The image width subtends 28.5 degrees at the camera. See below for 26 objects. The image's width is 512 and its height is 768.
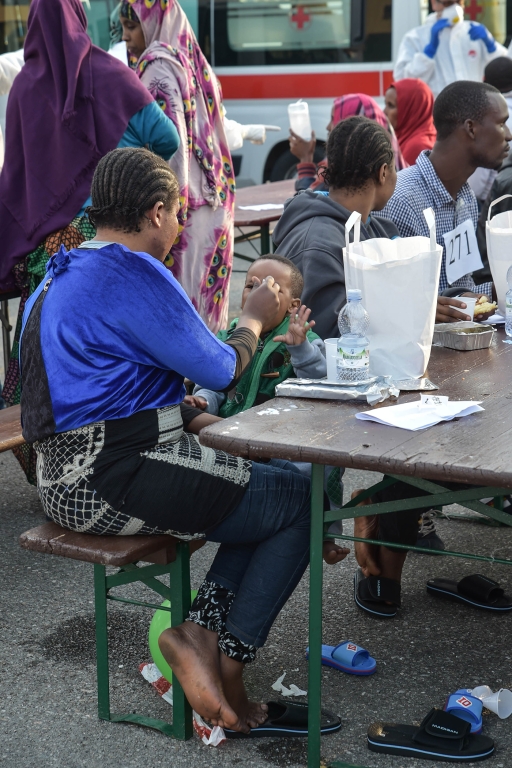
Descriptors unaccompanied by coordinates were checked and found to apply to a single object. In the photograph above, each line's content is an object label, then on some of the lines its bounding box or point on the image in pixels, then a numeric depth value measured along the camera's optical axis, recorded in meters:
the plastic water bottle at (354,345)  2.41
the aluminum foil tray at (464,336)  2.95
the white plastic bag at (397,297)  2.46
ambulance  9.62
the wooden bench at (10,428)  3.07
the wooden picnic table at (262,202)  5.38
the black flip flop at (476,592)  3.13
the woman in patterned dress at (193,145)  4.23
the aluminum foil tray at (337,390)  2.41
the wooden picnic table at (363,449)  1.99
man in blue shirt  3.77
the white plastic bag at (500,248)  3.17
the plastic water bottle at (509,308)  3.04
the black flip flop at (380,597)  3.08
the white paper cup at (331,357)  2.48
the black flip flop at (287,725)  2.45
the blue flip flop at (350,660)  2.75
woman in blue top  2.24
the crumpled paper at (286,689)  2.65
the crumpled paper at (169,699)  2.43
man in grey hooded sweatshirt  3.13
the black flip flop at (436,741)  2.35
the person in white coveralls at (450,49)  8.03
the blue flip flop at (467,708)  2.45
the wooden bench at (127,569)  2.28
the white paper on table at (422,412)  2.23
